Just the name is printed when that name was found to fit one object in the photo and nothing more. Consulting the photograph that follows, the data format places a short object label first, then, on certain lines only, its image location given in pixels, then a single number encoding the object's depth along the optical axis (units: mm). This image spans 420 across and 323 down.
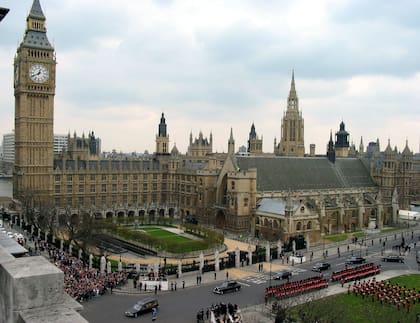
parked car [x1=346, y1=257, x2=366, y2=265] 59625
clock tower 92438
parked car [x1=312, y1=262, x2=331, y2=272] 56312
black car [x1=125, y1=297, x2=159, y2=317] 38531
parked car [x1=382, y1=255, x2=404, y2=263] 62169
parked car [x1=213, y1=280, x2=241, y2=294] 46156
